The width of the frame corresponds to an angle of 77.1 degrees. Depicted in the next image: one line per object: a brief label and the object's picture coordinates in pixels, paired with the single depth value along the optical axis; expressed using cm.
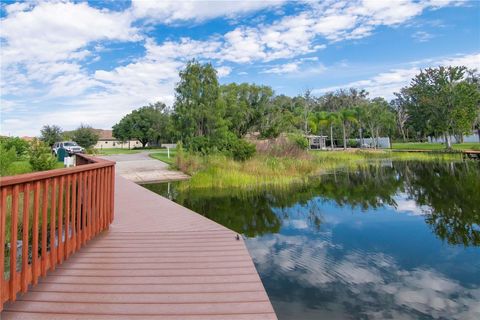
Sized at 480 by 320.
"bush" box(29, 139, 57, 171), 1070
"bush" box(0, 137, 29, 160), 1766
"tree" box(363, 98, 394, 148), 3650
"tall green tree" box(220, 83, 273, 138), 2806
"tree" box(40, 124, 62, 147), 3189
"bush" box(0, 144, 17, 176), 805
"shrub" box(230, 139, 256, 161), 1463
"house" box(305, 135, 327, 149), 3906
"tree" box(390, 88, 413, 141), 5067
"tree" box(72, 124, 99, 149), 3559
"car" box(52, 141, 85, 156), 2151
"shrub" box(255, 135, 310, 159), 1710
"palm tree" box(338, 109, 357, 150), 3494
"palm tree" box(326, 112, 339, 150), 3419
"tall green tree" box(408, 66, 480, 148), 3081
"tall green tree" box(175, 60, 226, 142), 1938
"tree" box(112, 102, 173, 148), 4638
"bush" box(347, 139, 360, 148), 4209
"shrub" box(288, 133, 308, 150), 1946
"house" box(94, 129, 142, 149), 6512
